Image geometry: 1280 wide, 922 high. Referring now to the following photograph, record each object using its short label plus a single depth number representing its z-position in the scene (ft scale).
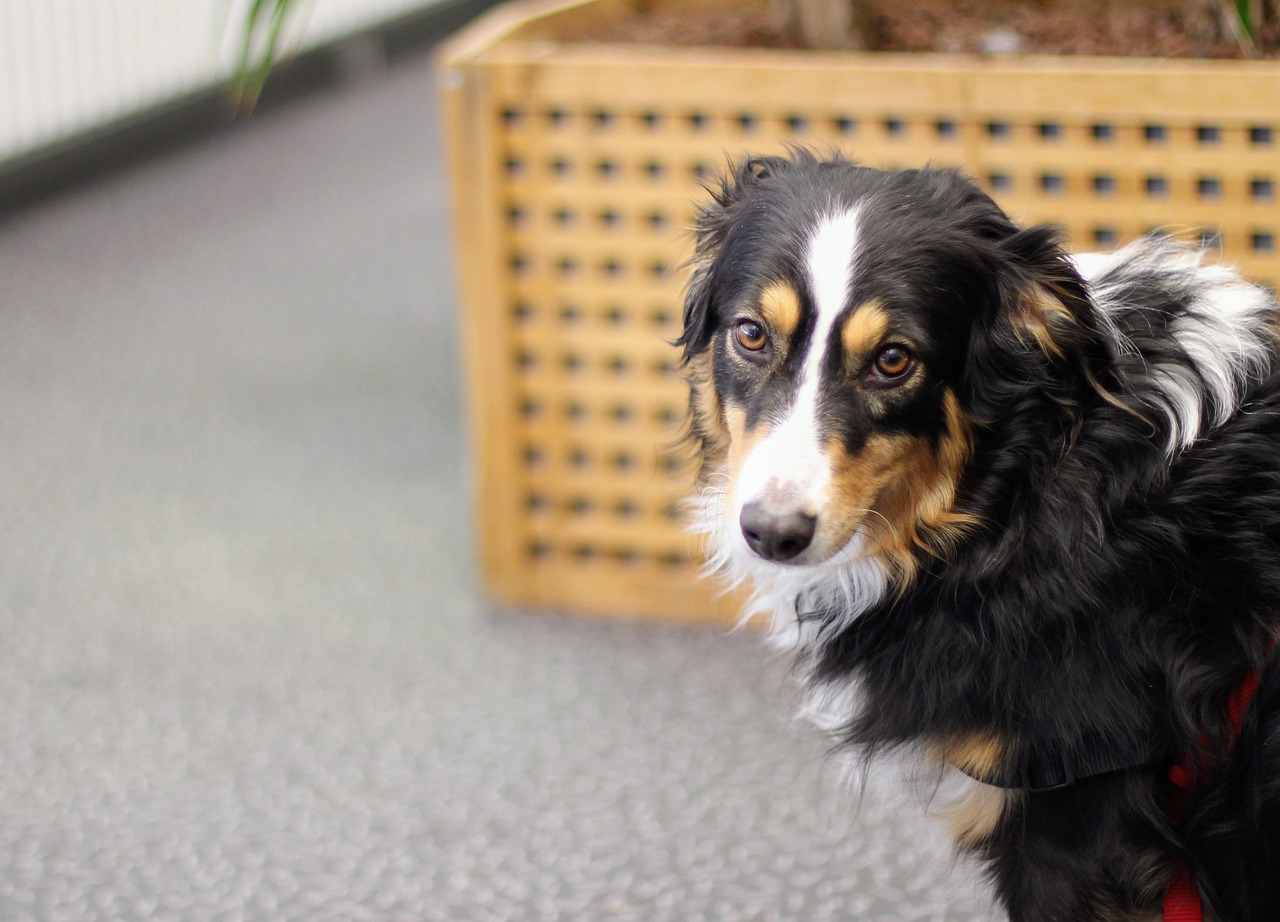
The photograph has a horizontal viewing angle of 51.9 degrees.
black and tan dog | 4.45
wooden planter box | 6.89
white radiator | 15.39
